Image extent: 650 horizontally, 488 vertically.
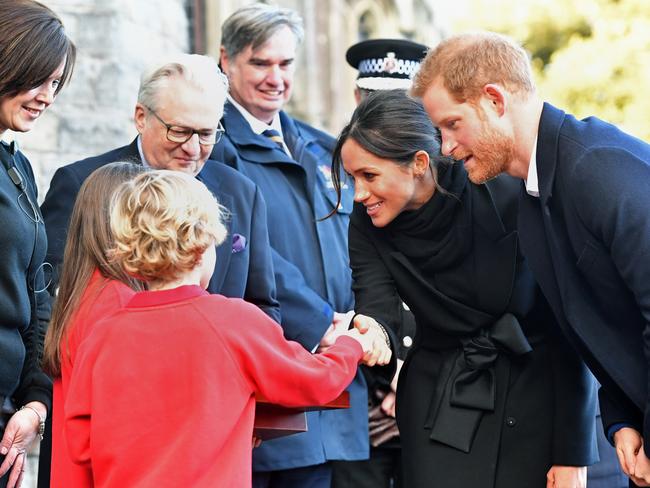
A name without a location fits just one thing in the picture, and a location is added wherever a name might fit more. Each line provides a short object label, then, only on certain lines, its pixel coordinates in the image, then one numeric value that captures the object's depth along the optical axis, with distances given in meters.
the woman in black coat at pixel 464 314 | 8.41
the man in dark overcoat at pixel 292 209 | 9.88
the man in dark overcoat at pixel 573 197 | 6.89
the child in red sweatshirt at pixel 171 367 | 6.81
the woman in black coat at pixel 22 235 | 8.03
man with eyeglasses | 9.08
